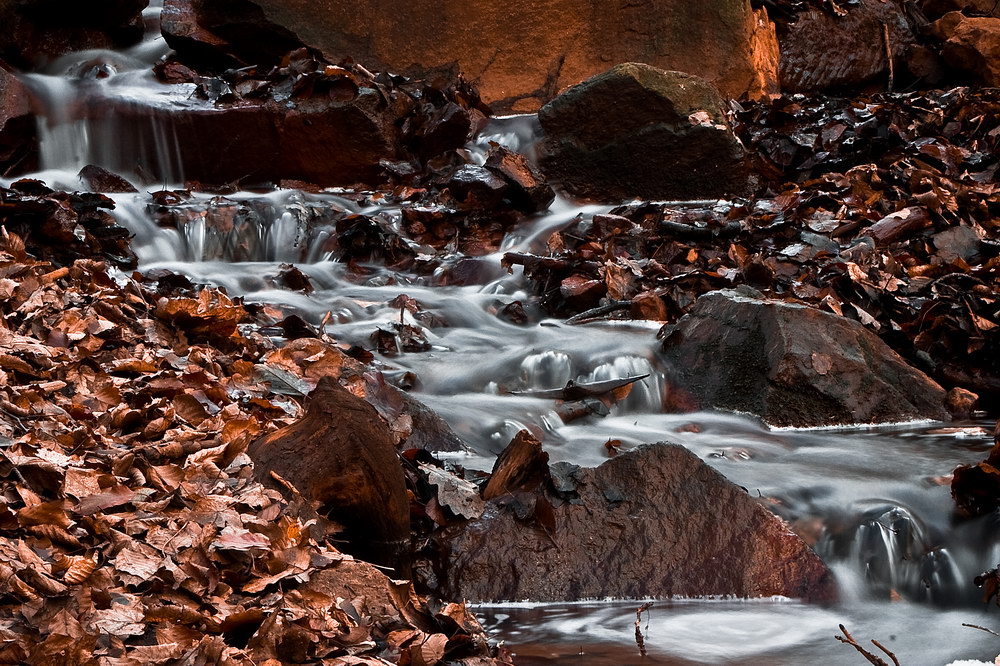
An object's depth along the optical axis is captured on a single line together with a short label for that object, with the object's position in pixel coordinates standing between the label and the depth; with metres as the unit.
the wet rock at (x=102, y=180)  7.55
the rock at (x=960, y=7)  12.93
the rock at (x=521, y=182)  7.87
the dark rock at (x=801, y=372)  4.42
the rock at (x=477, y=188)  7.78
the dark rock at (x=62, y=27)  8.82
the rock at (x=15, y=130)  7.60
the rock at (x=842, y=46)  11.63
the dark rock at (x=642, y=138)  8.16
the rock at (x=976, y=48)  10.94
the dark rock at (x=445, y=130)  8.70
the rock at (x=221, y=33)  9.46
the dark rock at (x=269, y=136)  8.16
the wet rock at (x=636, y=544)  2.73
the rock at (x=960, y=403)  4.55
